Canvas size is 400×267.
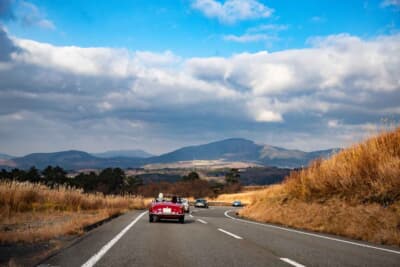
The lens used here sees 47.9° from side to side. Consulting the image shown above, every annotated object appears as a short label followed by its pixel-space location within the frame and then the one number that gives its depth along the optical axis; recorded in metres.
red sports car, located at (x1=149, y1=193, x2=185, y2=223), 20.56
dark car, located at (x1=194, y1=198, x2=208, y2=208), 55.68
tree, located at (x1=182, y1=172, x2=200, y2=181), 119.19
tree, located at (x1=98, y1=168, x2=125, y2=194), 93.94
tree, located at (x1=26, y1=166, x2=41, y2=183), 70.33
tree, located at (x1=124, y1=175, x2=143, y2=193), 105.16
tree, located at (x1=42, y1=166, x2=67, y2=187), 78.62
